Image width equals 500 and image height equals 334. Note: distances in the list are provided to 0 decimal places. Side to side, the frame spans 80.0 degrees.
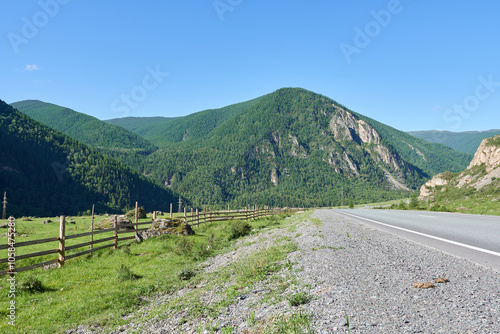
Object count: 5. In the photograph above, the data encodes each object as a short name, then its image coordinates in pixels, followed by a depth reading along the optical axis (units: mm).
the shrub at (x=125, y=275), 10770
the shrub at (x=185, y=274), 9877
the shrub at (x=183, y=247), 14792
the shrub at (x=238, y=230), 19311
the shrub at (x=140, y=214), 33256
